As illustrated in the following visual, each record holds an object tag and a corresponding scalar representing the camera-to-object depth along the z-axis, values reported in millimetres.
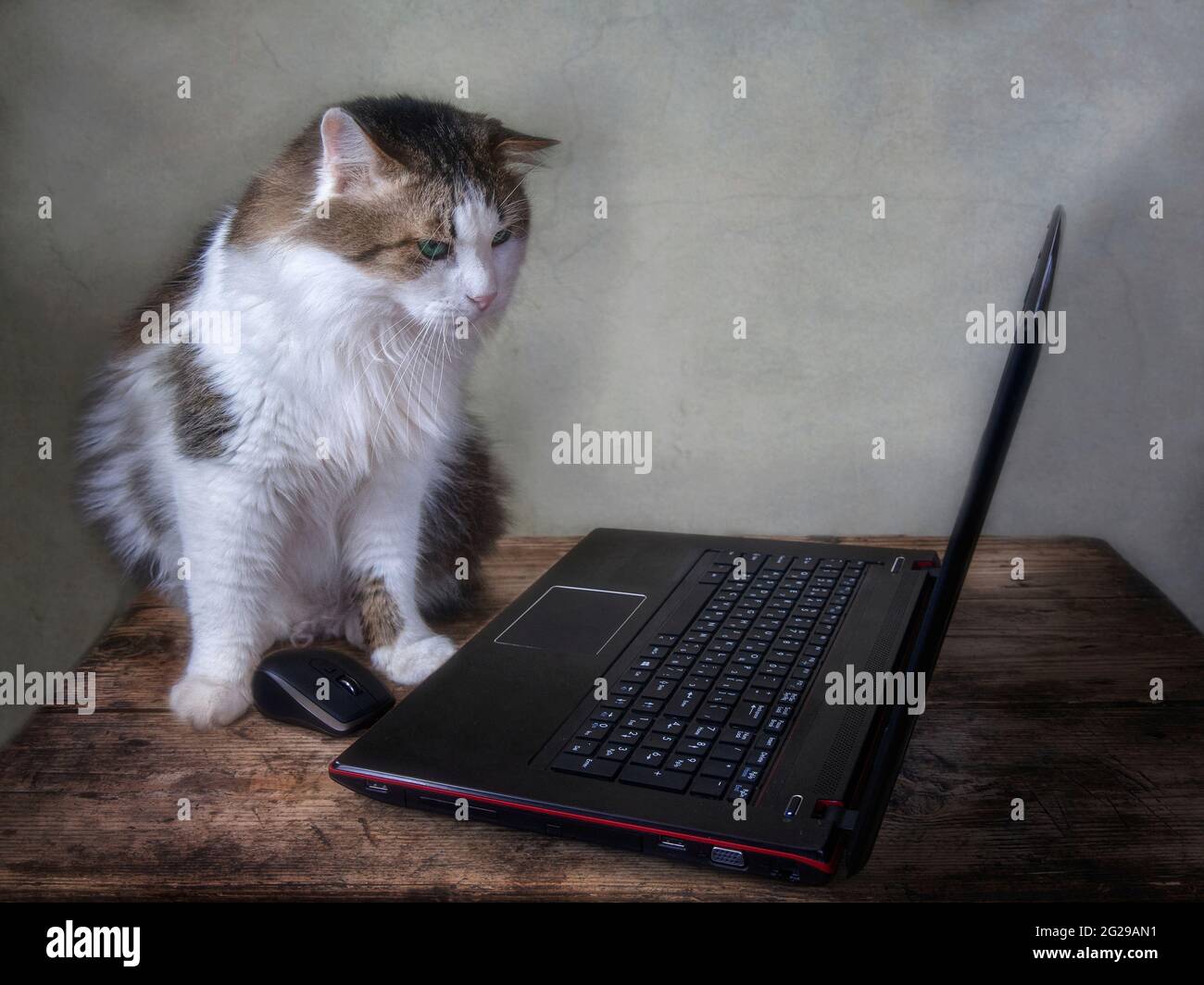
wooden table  695
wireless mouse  888
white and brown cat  919
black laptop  656
